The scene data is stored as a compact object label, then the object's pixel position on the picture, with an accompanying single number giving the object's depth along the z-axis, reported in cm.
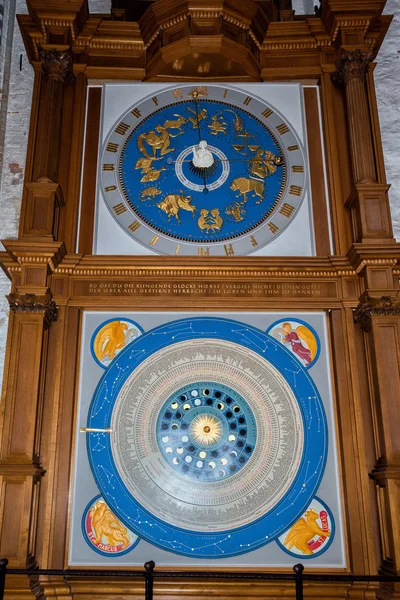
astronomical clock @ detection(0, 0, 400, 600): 571
